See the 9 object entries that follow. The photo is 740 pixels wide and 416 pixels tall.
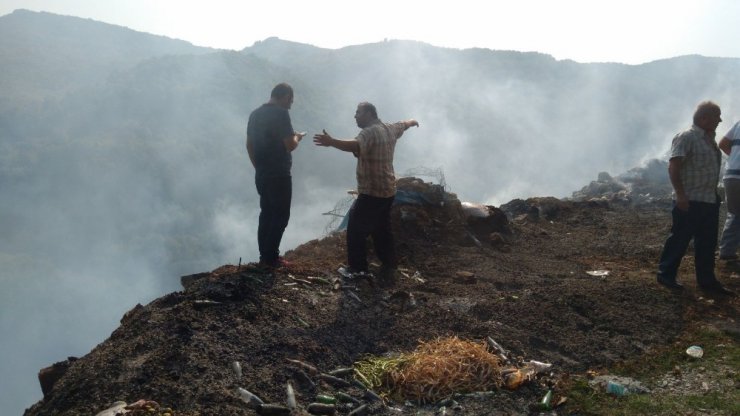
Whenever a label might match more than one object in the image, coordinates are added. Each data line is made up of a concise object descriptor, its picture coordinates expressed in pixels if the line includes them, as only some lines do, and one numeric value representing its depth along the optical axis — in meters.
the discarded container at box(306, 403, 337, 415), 2.88
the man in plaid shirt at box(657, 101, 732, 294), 4.83
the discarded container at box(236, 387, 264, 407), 2.82
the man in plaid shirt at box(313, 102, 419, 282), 5.18
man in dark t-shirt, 5.25
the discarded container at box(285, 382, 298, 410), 2.84
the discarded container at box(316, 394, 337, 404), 2.96
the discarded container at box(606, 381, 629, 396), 3.06
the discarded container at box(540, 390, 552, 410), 2.92
